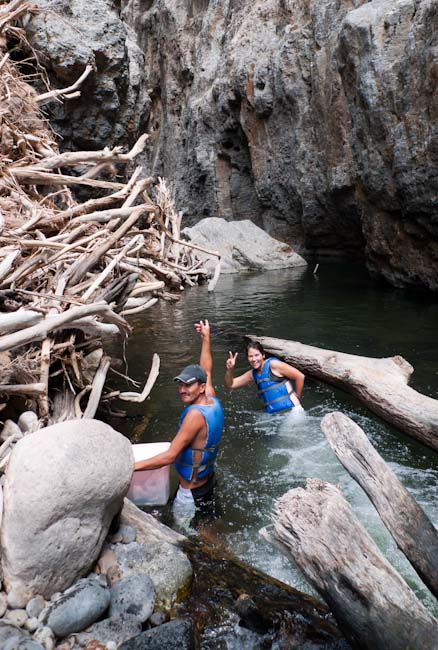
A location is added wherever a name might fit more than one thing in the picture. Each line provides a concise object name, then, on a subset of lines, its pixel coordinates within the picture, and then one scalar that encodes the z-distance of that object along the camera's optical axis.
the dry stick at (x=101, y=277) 4.88
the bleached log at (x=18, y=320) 2.88
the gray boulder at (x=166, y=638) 2.81
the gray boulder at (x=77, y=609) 2.87
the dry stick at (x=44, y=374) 4.58
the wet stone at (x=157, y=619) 3.09
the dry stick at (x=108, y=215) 5.32
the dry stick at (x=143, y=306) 6.45
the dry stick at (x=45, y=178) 5.85
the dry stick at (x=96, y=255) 5.21
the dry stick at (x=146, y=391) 5.64
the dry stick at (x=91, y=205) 5.43
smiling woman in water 6.83
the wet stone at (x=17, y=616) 2.85
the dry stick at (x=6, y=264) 3.77
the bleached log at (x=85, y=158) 5.84
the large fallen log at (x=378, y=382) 5.48
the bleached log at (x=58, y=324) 3.11
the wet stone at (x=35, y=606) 2.94
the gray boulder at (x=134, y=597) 3.08
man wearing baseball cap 4.30
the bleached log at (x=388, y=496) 2.71
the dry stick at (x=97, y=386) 5.01
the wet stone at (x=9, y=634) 2.66
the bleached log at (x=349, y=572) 2.37
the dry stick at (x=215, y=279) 7.22
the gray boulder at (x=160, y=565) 3.34
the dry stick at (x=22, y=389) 4.24
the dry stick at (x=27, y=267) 4.53
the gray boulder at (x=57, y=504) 3.00
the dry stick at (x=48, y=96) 7.53
